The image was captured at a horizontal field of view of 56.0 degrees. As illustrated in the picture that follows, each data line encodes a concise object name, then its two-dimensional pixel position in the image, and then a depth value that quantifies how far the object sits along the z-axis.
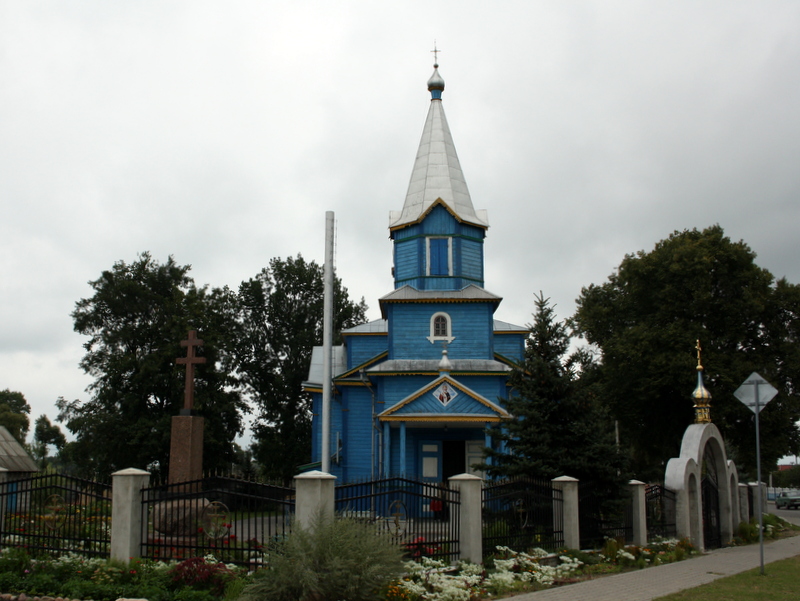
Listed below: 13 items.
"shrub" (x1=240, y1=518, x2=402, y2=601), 8.56
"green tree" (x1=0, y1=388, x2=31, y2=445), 64.94
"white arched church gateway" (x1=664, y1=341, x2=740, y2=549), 17.67
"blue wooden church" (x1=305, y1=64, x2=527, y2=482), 22.88
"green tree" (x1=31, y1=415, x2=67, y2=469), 78.18
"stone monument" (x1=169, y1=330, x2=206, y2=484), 15.81
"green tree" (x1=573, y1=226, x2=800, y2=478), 28.91
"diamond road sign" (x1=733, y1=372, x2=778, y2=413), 13.95
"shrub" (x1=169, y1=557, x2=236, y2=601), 9.65
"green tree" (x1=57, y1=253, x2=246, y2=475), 32.97
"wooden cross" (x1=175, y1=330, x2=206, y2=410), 16.88
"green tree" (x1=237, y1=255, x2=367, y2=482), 40.94
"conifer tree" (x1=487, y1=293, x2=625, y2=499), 15.10
